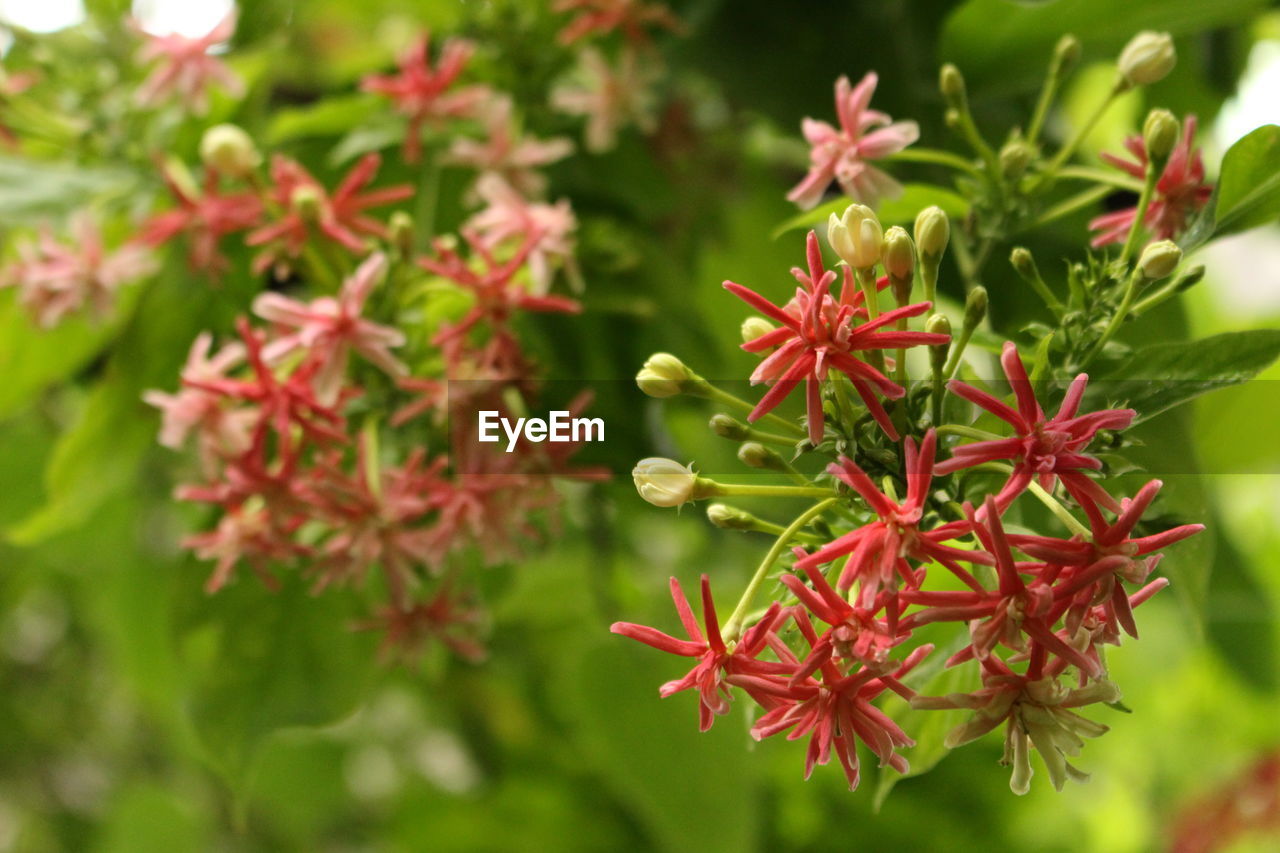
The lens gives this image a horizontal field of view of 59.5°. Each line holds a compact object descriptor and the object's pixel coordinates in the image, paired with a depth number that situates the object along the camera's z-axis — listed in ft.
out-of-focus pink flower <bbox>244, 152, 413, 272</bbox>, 1.43
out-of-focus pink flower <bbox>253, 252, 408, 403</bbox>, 1.29
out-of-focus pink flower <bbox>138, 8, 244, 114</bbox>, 1.73
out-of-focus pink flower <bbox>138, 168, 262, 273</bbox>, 1.56
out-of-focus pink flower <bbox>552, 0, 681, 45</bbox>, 1.76
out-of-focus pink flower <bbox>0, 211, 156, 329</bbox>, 1.65
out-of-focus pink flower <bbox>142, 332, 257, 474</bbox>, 1.38
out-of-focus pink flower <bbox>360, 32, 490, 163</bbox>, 1.74
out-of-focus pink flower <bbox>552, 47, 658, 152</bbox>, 1.85
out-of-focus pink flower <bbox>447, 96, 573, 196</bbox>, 1.72
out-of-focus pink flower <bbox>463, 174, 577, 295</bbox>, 1.40
